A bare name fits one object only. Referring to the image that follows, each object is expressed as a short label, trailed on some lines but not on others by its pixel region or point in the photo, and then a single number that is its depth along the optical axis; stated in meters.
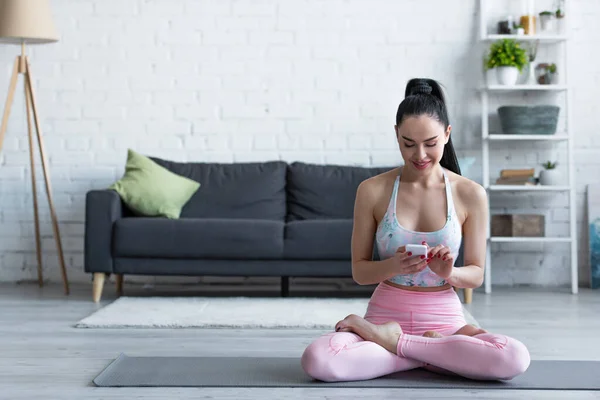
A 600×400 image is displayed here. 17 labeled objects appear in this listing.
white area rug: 3.90
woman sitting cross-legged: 2.63
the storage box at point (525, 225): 5.24
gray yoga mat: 2.65
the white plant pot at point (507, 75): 5.27
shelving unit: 5.21
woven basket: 5.25
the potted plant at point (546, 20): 5.35
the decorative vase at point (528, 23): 5.35
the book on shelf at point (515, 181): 5.29
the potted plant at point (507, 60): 5.26
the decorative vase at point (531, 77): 5.38
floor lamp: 4.91
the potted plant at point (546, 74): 5.37
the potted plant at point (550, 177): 5.27
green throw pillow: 4.95
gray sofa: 4.71
